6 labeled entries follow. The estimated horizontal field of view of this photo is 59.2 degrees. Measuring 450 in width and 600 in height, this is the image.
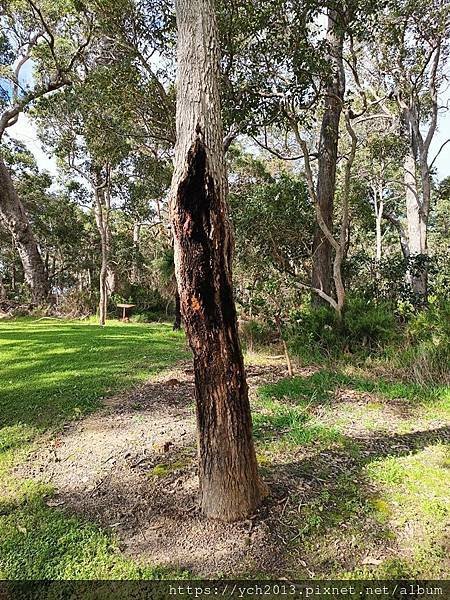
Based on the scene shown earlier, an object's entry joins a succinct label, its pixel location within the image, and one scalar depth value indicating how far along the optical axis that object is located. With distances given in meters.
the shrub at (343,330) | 5.13
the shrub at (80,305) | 14.66
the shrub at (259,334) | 6.23
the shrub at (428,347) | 4.05
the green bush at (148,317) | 14.12
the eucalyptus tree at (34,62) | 11.31
